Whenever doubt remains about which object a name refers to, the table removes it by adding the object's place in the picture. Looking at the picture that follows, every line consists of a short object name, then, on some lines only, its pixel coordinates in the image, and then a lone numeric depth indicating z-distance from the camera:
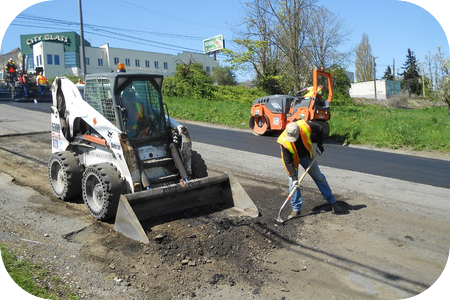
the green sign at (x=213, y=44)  62.88
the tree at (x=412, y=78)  59.86
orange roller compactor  13.39
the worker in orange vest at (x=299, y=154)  6.14
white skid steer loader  5.67
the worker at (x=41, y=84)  22.84
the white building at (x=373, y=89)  54.81
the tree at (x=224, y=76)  45.62
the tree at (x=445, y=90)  28.41
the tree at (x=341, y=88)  29.55
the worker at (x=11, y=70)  23.27
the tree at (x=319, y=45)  24.72
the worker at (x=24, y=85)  23.08
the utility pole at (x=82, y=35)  22.75
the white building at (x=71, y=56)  49.62
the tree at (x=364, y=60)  65.19
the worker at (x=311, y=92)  13.46
